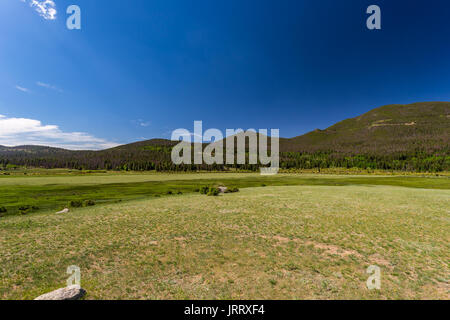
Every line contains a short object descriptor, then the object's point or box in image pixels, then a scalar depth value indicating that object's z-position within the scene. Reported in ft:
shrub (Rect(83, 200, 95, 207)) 90.89
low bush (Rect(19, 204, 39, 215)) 77.41
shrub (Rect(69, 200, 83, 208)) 87.88
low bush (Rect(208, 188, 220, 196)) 119.34
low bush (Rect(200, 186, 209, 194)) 131.89
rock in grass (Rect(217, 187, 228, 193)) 135.70
